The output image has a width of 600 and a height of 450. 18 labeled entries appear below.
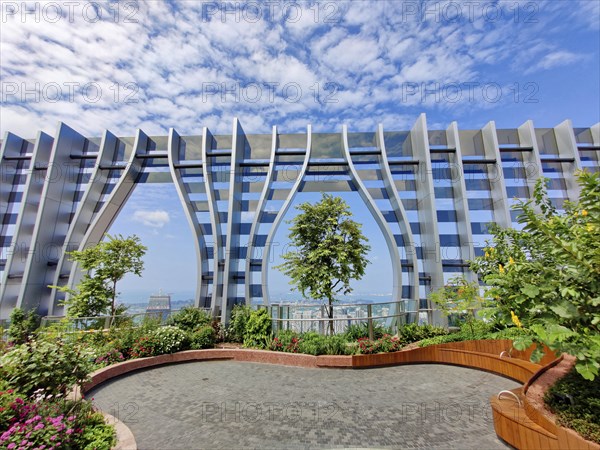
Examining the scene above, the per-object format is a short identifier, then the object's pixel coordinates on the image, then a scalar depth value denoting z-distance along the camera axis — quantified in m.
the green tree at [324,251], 10.42
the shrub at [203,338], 9.91
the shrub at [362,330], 9.70
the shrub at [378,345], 8.83
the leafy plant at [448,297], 10.05
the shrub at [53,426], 3.32
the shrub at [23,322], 14.93
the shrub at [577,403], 3.35
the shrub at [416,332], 10.55
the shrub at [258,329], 10.14
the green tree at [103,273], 13.38
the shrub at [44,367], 4.33
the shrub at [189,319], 10.89
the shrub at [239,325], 11.27
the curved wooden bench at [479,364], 3.80
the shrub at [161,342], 8.69
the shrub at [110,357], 7.94
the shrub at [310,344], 8.88
